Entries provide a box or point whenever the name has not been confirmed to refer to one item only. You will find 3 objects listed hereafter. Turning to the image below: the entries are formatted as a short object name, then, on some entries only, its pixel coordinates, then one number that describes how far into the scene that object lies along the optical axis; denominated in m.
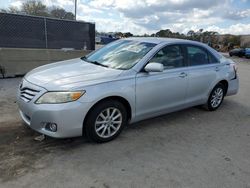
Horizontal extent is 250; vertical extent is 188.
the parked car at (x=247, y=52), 22.37
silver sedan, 2.55
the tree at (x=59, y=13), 24.92
